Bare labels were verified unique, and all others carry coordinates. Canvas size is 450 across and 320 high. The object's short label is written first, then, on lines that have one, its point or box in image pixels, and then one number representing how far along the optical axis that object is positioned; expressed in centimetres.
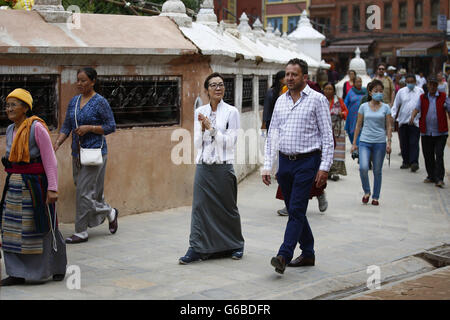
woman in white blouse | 705
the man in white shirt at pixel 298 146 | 651
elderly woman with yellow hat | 610
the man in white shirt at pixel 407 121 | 1459
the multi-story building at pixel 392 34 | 5086
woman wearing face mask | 1058
